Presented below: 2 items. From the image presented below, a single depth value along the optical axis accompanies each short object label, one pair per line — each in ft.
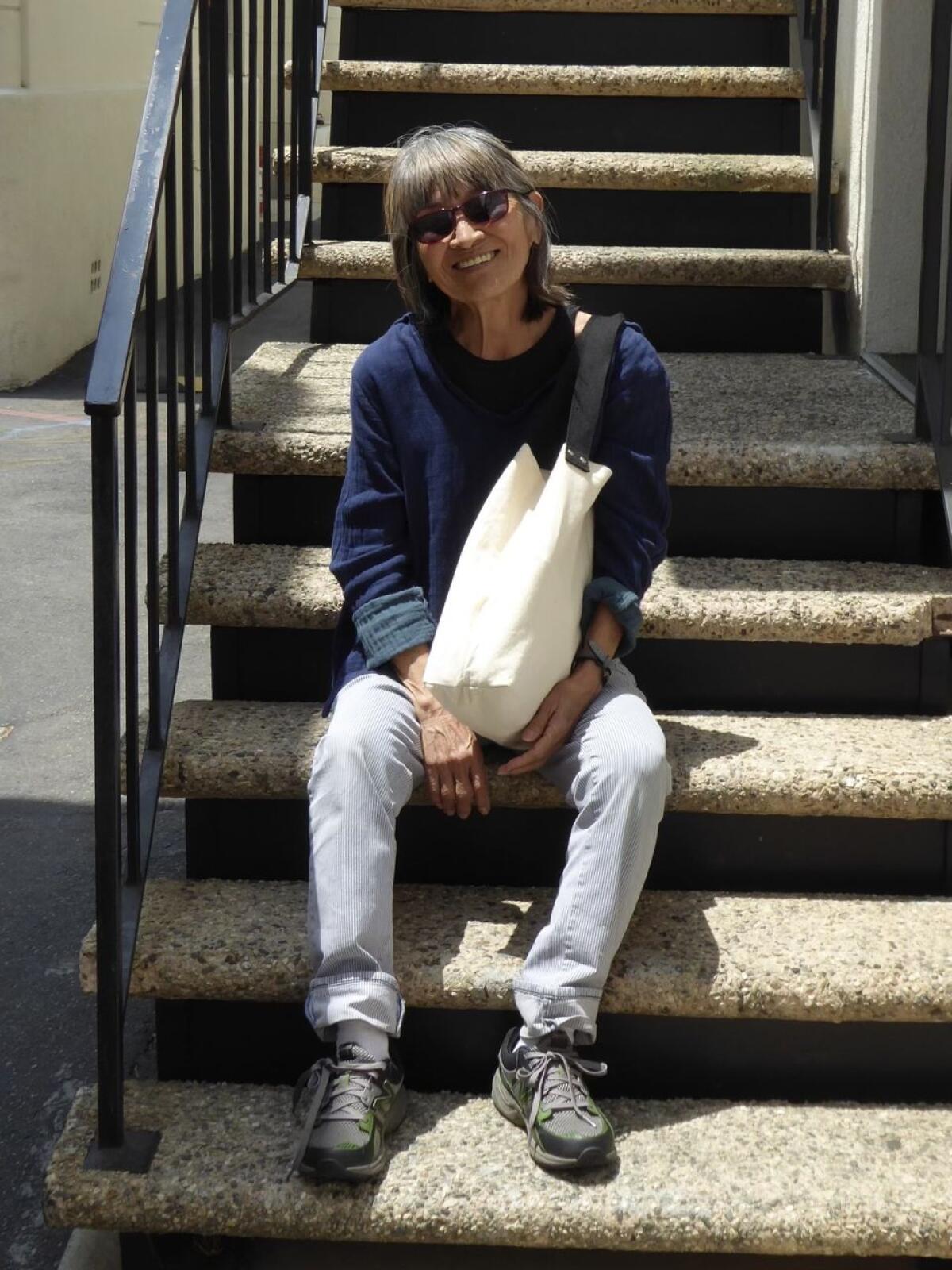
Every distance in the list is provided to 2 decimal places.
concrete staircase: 7.21
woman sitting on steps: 7.53
